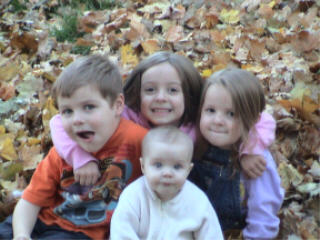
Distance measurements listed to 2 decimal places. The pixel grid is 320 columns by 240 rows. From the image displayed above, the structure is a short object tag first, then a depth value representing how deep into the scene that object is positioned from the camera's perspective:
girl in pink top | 2.32
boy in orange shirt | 2.23
